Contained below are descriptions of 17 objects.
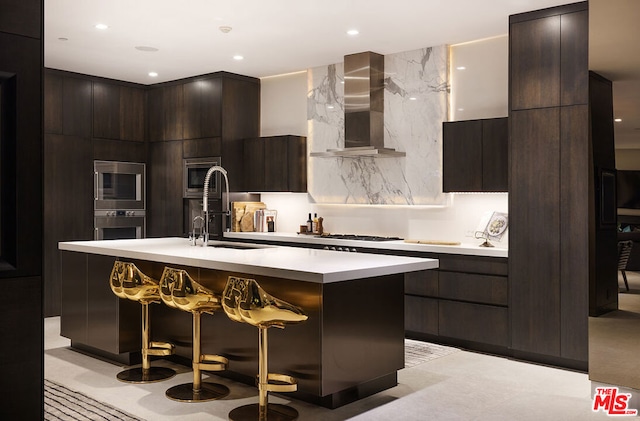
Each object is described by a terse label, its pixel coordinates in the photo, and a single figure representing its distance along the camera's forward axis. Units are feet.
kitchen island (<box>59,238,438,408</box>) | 11.08
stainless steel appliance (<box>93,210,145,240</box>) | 22.91
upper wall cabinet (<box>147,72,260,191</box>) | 22.47
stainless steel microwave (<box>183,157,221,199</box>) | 22.40
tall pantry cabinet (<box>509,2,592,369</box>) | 14.46
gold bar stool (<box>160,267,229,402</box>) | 12.17
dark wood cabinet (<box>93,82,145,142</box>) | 23.11
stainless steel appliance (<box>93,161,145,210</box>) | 22.97
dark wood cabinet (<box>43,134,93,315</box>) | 21.61
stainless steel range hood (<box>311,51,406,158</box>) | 19.30
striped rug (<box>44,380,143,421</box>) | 11.23
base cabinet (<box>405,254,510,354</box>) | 15.89
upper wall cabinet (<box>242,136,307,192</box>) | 21.86
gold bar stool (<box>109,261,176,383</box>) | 13.44
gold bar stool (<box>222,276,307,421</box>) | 10.59
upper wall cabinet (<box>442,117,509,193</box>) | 16.58
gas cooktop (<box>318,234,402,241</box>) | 19.27
